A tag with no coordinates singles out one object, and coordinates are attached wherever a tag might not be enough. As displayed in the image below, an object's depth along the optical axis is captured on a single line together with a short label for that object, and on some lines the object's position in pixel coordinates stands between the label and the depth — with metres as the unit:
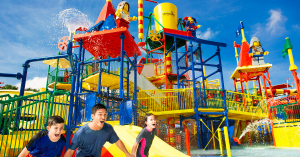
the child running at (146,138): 3.35
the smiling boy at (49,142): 2.70
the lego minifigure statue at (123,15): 10.73
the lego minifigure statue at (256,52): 15.91
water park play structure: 6.06
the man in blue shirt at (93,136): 2.63
